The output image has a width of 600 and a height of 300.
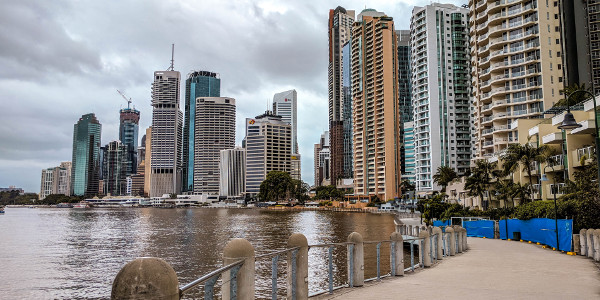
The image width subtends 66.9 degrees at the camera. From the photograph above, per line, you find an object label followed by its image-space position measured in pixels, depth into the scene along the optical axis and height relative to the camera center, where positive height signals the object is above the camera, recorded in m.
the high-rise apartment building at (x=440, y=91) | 141.12 +32.32
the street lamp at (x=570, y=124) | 17.14 +2.67
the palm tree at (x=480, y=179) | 69.94 +2.25
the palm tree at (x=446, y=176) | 109.88 +4.25
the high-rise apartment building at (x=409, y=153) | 175.50 +15.83
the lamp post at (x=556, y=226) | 25.01 -1.87
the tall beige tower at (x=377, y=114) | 177.00 +32.72
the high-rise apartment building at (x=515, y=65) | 79.00 +22.90
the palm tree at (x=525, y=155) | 52.00 +4.43
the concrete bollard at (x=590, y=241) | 20.53 -2.23
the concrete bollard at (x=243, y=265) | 7.62 -1.17
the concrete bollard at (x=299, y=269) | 10.06 -1.64
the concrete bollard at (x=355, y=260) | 12.46 -1.82
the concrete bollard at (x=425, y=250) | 17.47 -2.15
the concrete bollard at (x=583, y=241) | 21.83 -2.36
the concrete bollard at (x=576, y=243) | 22.88 -2.56
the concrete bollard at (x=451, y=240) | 22.58 -2.30
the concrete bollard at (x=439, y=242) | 19.95 -2.13
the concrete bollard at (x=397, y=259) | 14.77 -2.10
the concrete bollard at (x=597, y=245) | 19.19 -2.24
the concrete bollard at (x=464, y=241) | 25.72 -2.68
